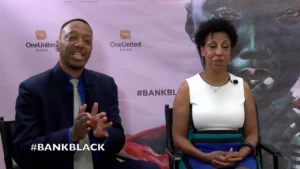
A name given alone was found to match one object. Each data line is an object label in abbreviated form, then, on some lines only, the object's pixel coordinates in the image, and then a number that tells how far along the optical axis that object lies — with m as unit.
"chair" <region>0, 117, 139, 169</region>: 1.97
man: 1.86
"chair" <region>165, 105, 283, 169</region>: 2.01
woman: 2.14
